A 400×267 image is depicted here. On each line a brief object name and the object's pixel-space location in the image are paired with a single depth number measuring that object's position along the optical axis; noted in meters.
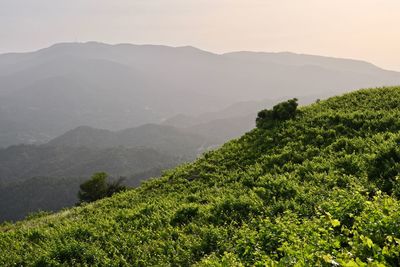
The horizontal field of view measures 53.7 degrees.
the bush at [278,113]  33.00
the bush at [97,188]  53.22
